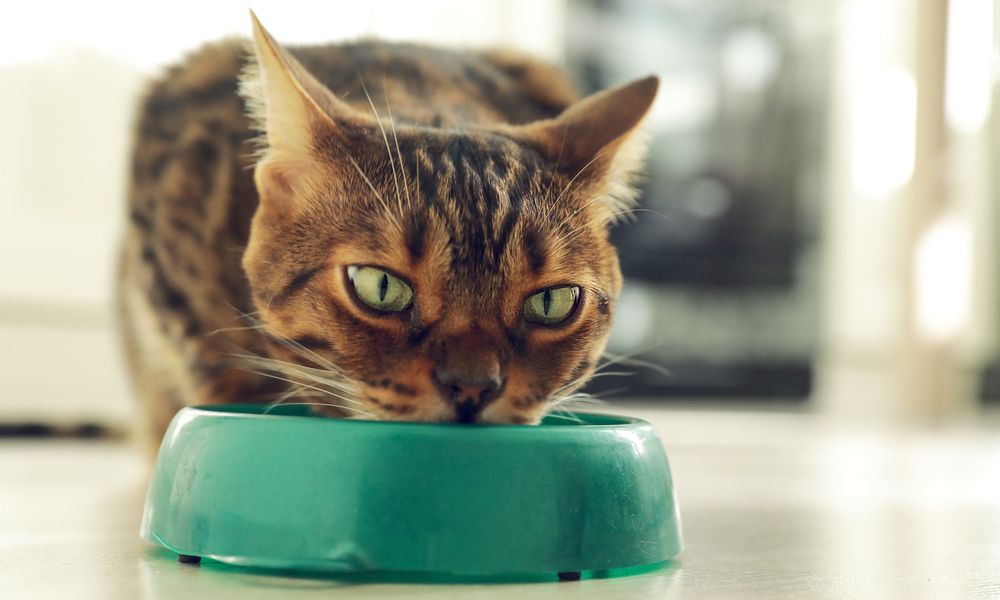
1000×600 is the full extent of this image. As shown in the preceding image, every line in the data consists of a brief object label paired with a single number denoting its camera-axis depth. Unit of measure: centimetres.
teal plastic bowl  52
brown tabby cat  57
